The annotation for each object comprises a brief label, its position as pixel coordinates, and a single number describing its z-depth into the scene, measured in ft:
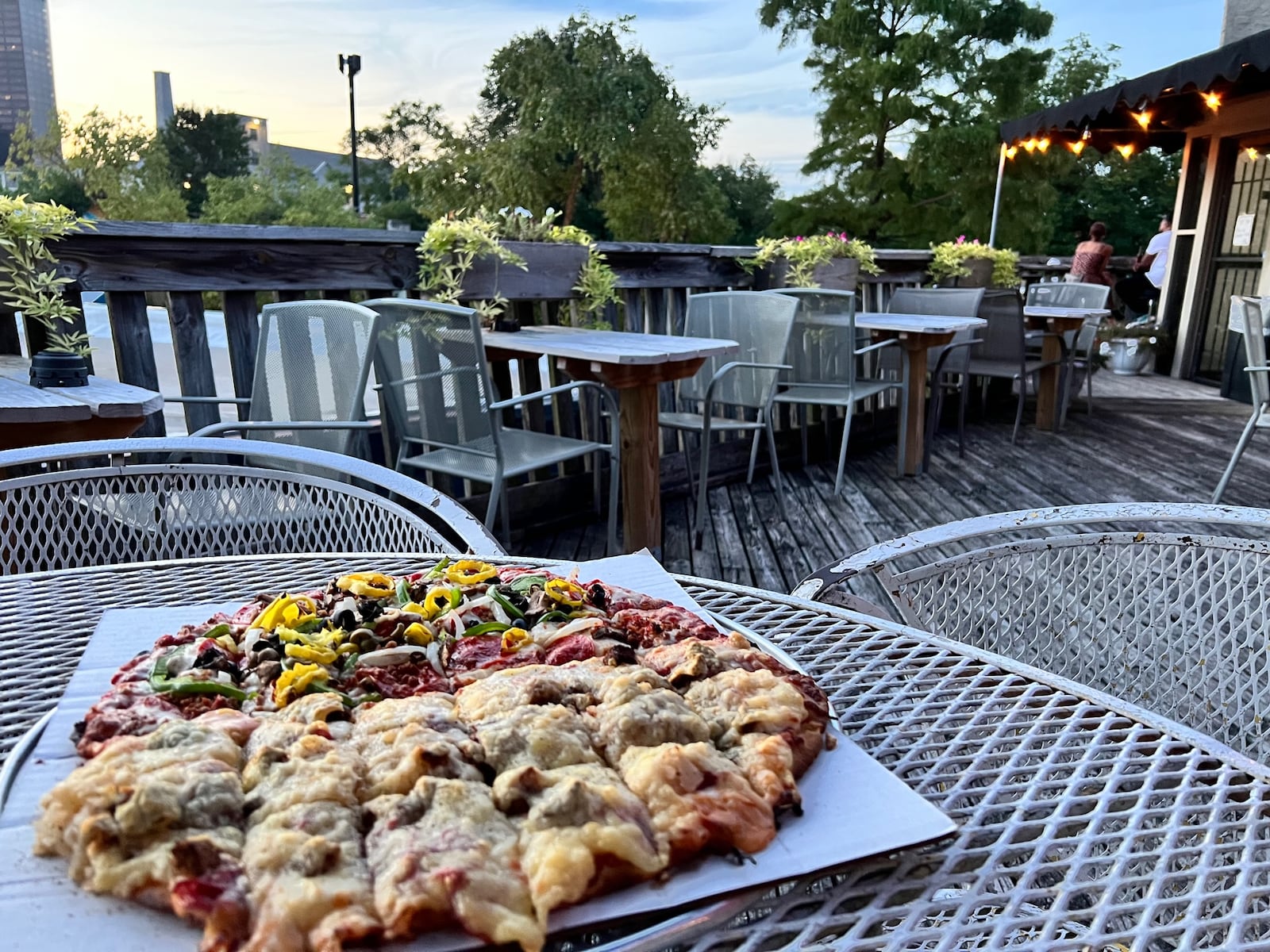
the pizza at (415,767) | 1.63
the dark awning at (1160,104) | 19.21
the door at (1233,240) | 28.04
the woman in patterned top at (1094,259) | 31.42
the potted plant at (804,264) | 16.06
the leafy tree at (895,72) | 58.54
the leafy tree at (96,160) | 62.28
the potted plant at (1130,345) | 31.48
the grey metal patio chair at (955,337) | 17.16
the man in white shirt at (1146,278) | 34.04
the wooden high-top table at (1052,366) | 19.86
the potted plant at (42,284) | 7.42
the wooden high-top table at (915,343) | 15.23
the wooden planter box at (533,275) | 11.27
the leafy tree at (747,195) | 88.69
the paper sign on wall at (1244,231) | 28.55
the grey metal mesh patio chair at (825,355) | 14.46
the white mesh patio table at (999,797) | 1.82
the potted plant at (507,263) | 11.01
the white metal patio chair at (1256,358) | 12.02
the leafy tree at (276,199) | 74.23
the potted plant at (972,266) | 21.62
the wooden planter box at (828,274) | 16.10
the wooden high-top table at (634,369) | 10.32
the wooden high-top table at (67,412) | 6.48
